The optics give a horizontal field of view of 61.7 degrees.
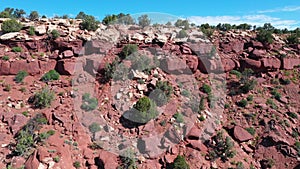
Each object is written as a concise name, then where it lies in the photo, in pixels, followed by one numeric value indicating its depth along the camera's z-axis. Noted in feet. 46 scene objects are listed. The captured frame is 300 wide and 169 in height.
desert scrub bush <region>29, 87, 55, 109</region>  58.69
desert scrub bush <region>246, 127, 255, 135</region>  65.41
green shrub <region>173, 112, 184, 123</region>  60.85
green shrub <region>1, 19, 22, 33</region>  75.82
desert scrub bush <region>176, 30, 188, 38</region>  90.27
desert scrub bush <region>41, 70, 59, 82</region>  67.05
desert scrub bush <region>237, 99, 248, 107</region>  74.17
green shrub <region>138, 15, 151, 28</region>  95.98
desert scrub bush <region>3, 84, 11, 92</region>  61.77
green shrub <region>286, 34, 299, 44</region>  105.19
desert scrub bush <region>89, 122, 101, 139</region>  55.57
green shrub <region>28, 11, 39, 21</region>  107.37
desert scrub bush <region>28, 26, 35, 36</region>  77.01
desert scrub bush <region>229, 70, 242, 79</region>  85.36
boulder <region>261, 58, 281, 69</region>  87.71
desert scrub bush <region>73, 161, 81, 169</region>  47.66
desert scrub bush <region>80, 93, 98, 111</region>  60.54
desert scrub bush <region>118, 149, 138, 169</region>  48.60
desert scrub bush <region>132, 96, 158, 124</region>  58.54
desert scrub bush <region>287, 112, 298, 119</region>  71.56
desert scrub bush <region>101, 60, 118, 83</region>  68.74
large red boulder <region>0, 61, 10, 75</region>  67.05
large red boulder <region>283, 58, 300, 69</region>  90.43
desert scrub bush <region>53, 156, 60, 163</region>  45.68
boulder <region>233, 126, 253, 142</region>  62.64
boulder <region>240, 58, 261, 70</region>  87.56
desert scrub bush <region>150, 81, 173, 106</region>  64.75
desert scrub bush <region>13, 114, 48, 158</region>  46.50
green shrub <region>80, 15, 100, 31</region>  84.79
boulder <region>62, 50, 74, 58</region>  72.64
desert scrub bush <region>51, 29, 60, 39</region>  76.48
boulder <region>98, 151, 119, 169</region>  48.19
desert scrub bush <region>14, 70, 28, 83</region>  65.36
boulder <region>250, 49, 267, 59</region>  89.42
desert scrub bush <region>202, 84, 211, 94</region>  74.76
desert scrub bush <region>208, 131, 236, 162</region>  56.34
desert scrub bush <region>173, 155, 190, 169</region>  49.51
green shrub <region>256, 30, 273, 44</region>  97.19
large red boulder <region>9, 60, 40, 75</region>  67.72
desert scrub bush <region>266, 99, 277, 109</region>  73.72
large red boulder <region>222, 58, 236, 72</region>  86.58
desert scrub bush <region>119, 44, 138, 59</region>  74.61
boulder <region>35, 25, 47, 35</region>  78.26
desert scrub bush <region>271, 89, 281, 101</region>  78.58
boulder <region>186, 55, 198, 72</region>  79.97
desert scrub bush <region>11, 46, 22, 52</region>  72.52
